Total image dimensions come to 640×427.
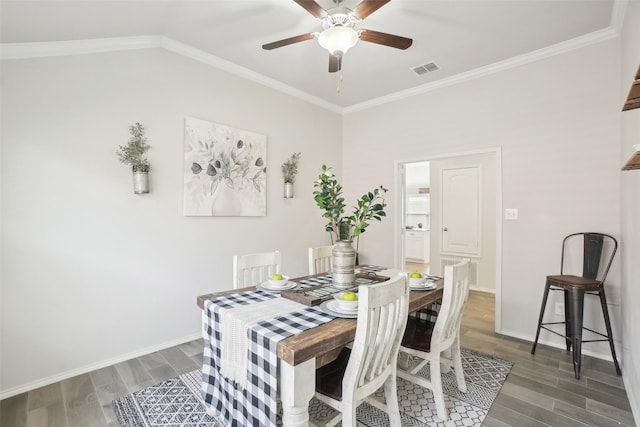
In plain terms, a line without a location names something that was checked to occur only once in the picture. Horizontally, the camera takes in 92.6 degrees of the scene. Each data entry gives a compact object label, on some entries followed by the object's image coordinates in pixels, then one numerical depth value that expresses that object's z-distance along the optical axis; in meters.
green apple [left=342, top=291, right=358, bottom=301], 1.63
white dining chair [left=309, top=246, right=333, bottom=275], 2.74
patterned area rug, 1.86
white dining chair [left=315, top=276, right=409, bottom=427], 1.33
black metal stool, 2.40
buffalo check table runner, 1.33
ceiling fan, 1.84
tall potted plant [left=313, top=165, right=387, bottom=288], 1.95
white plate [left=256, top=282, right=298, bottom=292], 2.00
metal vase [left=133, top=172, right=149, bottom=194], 2.61
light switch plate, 3.17
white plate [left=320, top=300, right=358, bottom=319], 1.57
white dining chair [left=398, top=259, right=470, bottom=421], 1.83
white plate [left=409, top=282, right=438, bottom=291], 2.05
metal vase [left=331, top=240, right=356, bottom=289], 2.03
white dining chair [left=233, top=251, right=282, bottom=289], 2.27
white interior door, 4.95
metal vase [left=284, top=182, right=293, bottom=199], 3.84
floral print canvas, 3.01
